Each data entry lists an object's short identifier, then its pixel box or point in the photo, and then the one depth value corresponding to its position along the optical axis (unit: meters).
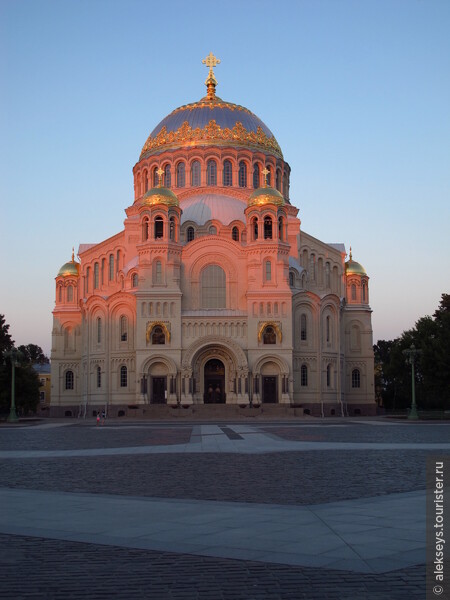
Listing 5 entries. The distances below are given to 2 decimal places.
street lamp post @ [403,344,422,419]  57.12
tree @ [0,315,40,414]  63.09
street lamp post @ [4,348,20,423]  56.25
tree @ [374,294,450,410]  60.09
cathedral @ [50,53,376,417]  67.38
